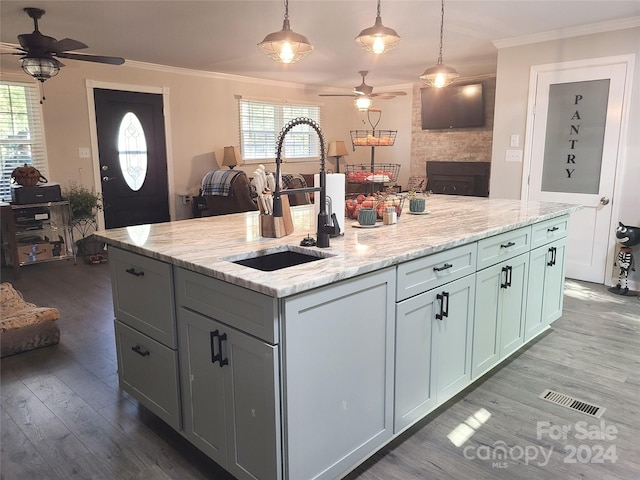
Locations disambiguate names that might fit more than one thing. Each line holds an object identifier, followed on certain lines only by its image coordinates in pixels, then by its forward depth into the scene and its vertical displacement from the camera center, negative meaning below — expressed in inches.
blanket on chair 227.5 -10.3
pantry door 172.6 +4.8
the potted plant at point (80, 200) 216.5 -18.4
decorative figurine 163.0 -31.8
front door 240.1 +2.1
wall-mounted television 287.9 +35.0
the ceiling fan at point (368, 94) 235.9 +35.0
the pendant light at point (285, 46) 103.8 +26.1
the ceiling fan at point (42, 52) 142.0 +33.8
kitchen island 61.2 -26.3
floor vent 92.8 -49.0
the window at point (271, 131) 301.4 +20.6
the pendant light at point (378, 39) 104.9 +27.8
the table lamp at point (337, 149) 344.5 +9.0
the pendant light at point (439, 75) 127.8 +23.5
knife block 85.6 -11.6
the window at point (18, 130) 208.4 +14.0
